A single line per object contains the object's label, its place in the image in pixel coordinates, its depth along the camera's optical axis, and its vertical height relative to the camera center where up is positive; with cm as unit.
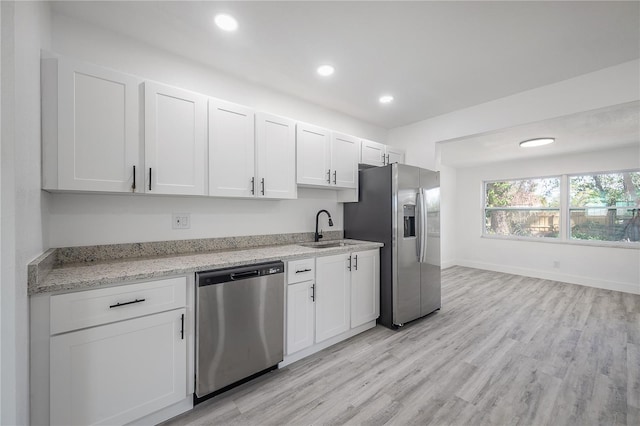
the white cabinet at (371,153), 335 +78
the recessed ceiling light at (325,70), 246 +137
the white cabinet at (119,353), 132 -80
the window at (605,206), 448 +11
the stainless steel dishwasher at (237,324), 172 -82
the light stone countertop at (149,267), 135 -36
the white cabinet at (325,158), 274 +61
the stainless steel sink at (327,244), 297 -38
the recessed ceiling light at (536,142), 383 +106
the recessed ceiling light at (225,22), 183 +138
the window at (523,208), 527 +10
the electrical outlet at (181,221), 225 -9
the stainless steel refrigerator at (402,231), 290 -24
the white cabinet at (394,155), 371 +84
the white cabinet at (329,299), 225 -86
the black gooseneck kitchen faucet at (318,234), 314 -28
